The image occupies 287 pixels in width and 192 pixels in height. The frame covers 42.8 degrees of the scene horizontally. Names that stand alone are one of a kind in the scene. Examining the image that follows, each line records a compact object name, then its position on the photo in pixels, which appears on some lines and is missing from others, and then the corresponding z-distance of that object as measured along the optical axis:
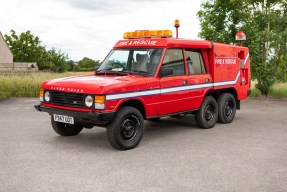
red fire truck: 6.45
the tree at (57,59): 64.67
